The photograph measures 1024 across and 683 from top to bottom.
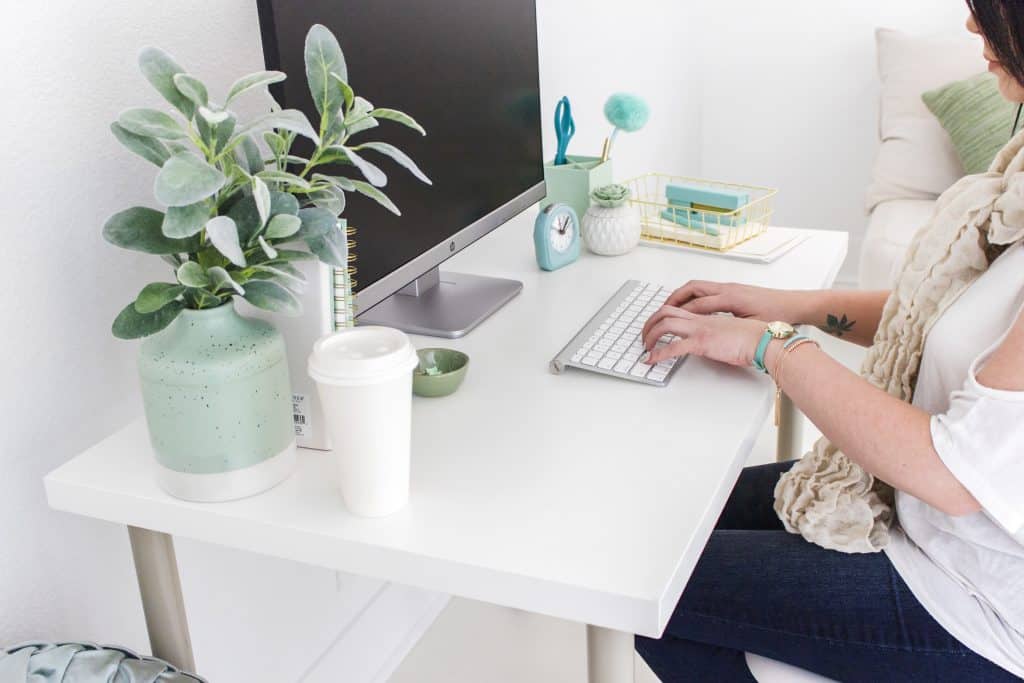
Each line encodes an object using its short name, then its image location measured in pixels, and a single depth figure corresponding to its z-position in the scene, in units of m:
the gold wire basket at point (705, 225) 1.58
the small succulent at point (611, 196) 1.53
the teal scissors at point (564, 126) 1.66
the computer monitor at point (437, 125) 1.05
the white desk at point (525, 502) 0.80
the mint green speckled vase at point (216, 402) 0.84
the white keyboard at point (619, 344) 1.13
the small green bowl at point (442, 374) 1.09
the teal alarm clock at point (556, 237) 1.46
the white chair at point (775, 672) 1.03
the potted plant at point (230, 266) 0.78
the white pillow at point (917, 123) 2.71
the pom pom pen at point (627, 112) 1.60
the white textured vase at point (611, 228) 1.54
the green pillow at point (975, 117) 2.46
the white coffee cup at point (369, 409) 0.80
